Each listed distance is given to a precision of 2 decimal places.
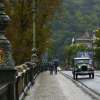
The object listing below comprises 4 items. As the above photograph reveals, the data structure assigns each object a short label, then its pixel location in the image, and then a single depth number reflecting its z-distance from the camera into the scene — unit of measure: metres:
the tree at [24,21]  42.06
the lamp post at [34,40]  47.11
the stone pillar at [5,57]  10.43
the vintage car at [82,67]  48.65
